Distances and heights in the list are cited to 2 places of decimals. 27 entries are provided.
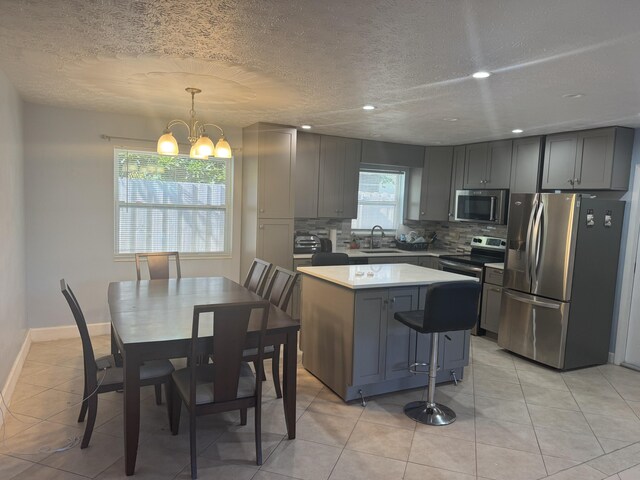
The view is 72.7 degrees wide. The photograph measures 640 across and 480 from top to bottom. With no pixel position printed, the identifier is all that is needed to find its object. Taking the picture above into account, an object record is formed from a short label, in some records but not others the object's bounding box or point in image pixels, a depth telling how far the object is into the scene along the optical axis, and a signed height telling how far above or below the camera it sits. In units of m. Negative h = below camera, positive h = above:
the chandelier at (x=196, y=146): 3.02 +0.39
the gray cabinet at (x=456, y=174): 5.67 +0.49
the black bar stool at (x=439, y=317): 2.75 -0.70
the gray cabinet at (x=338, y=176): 5.30 +0.37
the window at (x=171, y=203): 4.61 -0.05
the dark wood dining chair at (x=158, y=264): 4.10 -0.62
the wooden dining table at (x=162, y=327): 2.22 -0.72
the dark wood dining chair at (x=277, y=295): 3.04 -0.67
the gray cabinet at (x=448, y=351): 3.40 -1.12
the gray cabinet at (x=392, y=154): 5.57 +0.73
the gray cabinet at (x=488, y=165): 5.08 +0.59
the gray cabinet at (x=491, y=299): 4.71 -0.95
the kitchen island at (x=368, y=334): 3.13 -0.95
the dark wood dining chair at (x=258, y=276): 3.61 -0.63
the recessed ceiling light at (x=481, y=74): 2.62 +0.85
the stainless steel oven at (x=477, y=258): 4.96 -0.55
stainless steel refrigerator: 3.90 -0.54
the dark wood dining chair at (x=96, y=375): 2.42 -1.03
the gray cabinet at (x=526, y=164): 4.75 +0.57
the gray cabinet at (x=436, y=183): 5.87 +0.38
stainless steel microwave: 5.11 +0.09
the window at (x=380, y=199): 6.11 +0.14
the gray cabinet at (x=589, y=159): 4.09 +0.57
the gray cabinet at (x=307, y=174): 5.14 +0.37
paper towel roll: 5.62 -0.41
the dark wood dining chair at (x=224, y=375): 2.21 -0.91
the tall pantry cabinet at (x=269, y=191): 4.75 +0.14
